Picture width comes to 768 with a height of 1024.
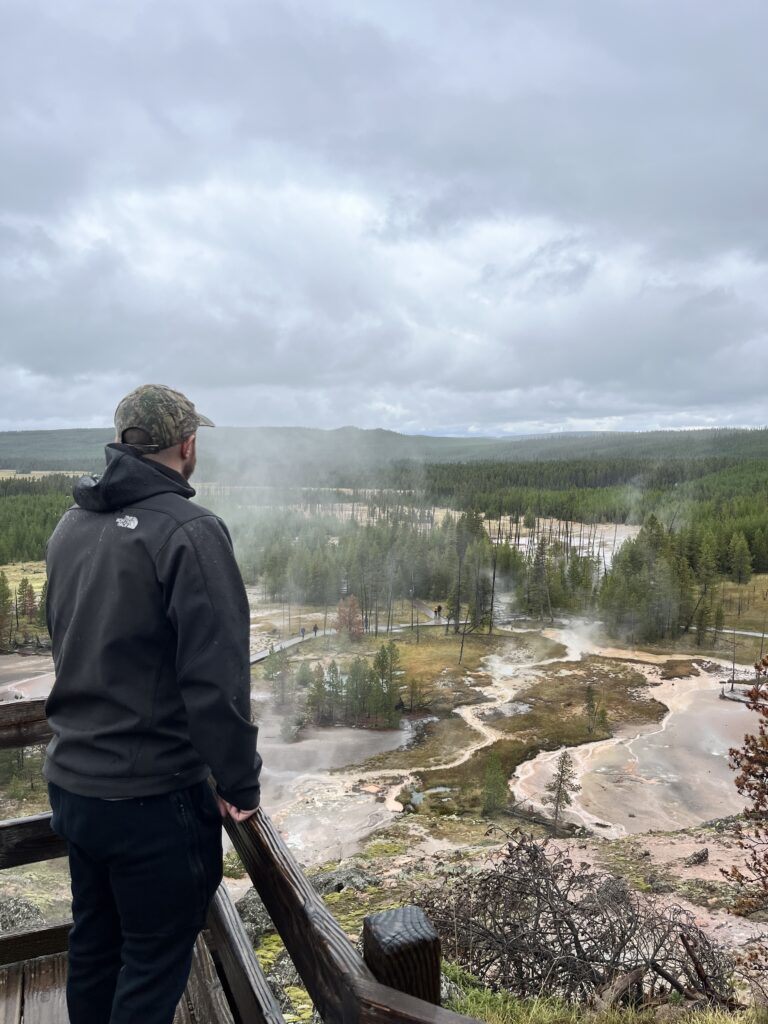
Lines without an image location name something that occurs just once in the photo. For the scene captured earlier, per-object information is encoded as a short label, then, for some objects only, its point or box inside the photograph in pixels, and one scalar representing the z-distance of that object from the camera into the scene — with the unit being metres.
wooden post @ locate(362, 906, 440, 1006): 1.60
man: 2.16
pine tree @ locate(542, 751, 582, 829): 28.38
